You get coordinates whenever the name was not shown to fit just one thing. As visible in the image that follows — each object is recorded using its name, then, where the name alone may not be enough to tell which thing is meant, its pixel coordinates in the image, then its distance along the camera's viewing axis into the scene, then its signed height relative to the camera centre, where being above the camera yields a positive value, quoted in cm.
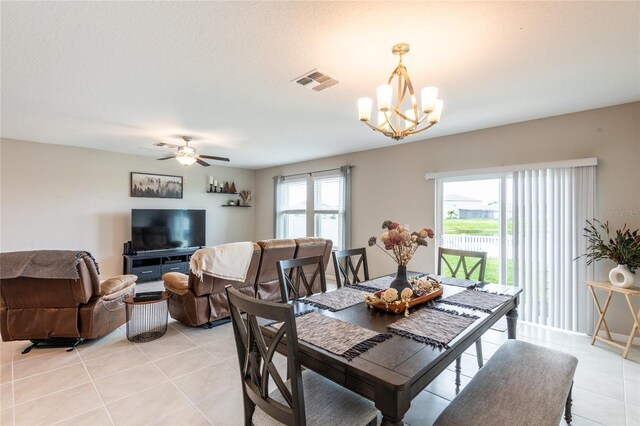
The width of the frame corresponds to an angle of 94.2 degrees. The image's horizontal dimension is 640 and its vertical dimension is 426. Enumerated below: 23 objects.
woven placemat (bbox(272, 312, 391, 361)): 135 -63
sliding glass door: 386 -12
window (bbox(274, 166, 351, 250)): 575 +9
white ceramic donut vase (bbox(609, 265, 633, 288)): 283 -65
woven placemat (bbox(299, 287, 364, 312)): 194 -62
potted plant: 281 -38
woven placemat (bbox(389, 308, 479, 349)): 146 -63
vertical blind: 329 -39
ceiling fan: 423 +79
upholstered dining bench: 136 -94
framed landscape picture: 595 +51
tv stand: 555 -104
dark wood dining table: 112 -64
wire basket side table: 315 -118
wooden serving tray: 182 -60
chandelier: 189 +70
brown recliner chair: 263 -85
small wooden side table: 277 -98
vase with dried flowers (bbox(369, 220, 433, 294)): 200 -23
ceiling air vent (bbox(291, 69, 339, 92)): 248 +114
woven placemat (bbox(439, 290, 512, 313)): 193 -62
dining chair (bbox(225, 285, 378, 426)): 115 -81
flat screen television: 573 -39
